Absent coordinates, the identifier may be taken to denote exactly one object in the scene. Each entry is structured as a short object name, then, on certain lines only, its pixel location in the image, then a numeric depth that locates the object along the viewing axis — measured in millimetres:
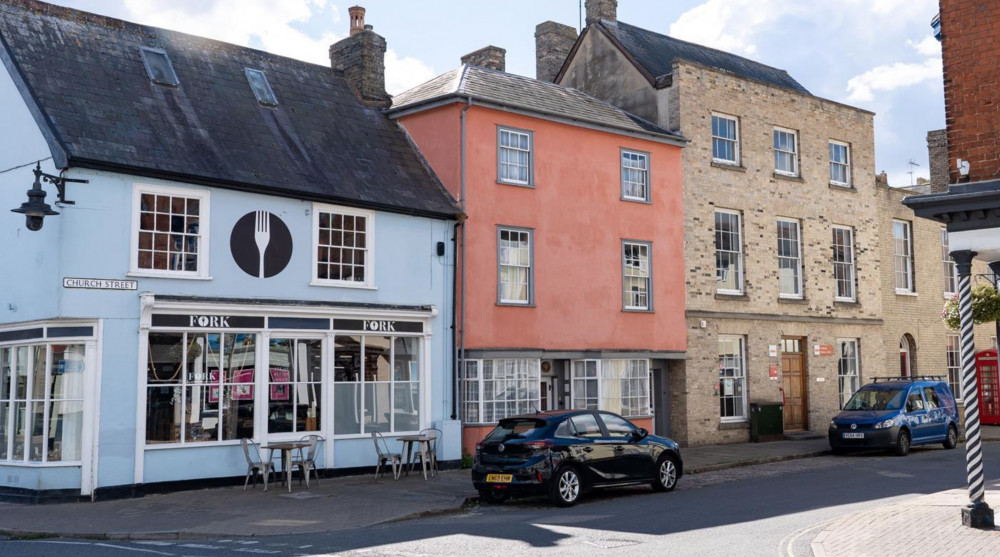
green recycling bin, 26312
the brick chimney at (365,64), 23484
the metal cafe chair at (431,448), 19391
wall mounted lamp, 15438
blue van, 23094
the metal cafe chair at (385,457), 18844
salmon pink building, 21750
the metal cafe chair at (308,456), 17609
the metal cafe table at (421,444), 18859
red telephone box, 31891
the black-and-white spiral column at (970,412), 11844
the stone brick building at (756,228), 26000
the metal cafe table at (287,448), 17203
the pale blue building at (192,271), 16562
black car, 15016
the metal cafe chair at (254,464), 17270
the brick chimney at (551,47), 30422
